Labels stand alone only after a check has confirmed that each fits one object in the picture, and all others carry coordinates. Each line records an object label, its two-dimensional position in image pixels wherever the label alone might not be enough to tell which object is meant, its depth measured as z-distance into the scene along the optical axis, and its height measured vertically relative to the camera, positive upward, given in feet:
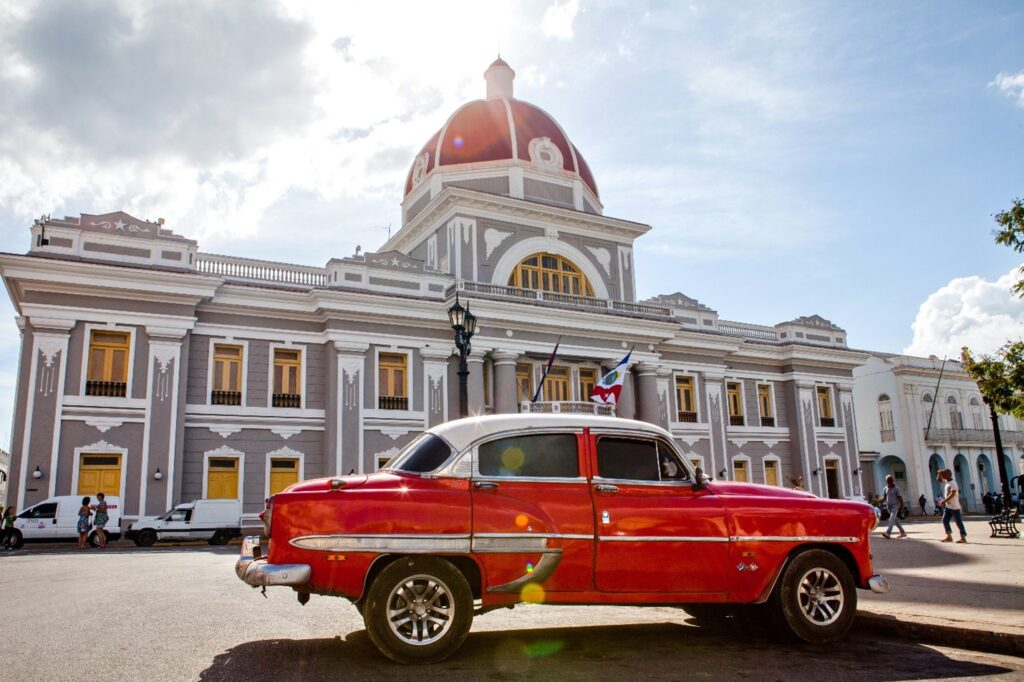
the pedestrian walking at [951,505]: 55.98 -1.36
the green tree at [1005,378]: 40.52 +5.38
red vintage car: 19.30 -1.03
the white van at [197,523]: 73.92 -1.52
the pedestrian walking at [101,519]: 68.44 -0.85
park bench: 61.77 -3.09
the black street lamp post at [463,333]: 48.85 +10.73
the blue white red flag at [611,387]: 81.71 +11.03
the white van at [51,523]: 68.90 -1.08
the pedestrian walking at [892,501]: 66.03 -1.12
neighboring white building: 155.12 +11.58
